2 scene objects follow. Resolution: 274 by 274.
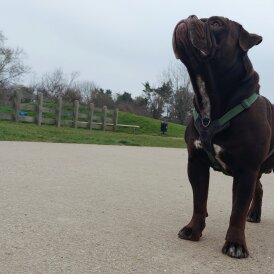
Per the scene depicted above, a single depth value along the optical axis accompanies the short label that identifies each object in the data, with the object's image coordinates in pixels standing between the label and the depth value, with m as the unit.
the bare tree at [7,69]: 36.67
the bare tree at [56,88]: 42.69
